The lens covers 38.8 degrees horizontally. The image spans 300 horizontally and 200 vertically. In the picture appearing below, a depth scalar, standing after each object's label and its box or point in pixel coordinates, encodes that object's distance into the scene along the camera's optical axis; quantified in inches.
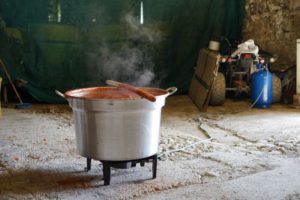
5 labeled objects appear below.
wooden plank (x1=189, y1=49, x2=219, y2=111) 208.7
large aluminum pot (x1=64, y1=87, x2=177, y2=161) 102.0
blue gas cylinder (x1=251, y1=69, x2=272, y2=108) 214.5
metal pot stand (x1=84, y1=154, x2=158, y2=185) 107.6
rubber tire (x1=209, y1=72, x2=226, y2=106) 218.7
